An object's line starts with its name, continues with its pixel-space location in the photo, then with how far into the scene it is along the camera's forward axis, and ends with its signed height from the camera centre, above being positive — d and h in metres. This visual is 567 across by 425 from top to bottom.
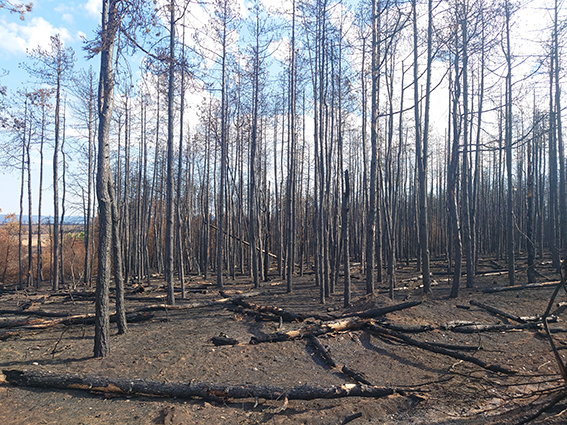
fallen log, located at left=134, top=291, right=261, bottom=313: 9.39 -2.42
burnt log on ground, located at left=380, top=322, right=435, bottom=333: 6.87 -2.16
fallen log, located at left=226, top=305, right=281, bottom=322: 8.11 -2.31
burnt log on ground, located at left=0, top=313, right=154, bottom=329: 7.89 -2.34
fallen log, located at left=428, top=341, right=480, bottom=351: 6.15 -2.28
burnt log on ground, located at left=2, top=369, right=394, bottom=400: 4.52 -2.26
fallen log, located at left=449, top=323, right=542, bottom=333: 7.07 -2.24
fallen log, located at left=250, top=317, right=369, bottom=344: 6.55 -2.17
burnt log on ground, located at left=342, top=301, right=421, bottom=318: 7.41 -1.94
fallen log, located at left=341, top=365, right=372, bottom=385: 5.03 -2.36
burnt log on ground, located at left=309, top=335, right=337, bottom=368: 5.71 -2.32
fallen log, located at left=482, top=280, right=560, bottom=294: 10.29 -2.01
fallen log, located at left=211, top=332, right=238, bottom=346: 6.51 -2.29
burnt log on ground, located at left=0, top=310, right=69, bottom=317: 8.60 -2.36
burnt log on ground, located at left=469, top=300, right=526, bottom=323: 7.69 -2.17
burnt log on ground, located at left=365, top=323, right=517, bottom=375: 5.44 -2.30
